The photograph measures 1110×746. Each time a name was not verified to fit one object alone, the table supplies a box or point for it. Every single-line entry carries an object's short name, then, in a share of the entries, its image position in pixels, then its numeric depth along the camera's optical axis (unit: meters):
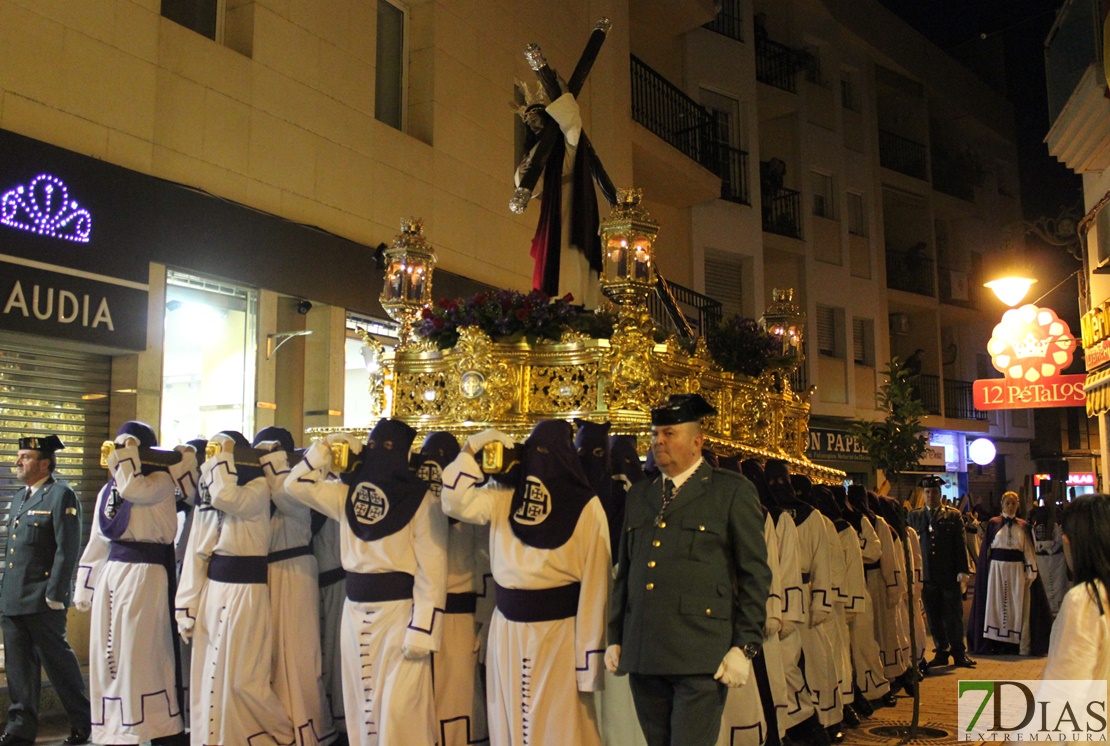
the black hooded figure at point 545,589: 5.70
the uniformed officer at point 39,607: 7.68
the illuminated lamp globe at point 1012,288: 11.68
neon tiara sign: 8.66
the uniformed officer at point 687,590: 4.83
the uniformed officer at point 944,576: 12.27
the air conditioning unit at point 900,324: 28.66
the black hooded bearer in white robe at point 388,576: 6.08
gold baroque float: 7.87
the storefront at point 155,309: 8.85
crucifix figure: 9.48
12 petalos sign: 12.27
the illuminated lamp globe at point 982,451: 30.16
